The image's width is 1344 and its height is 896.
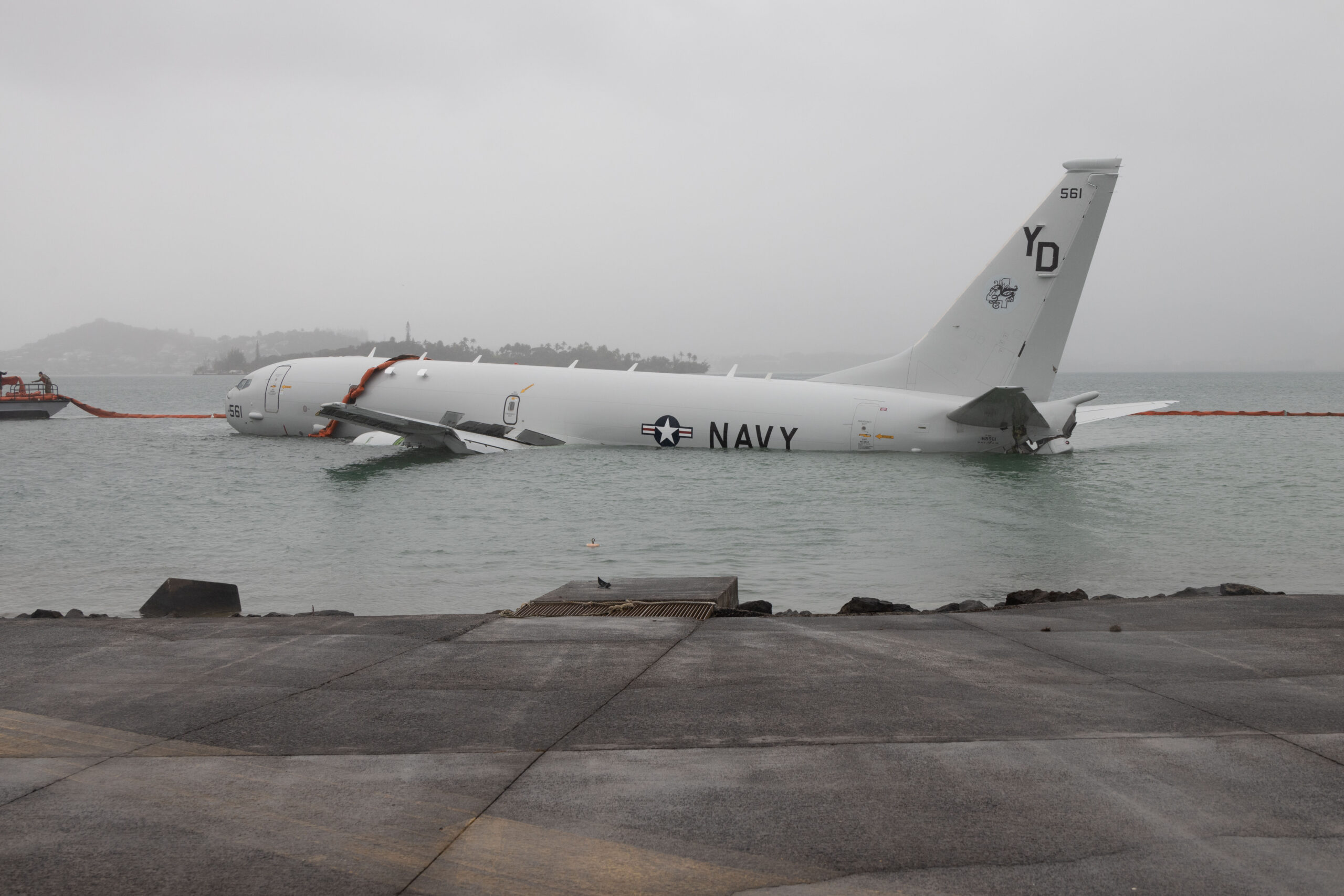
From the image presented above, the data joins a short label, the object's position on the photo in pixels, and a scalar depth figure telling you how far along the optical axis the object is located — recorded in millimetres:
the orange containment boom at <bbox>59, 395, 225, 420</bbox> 62188
